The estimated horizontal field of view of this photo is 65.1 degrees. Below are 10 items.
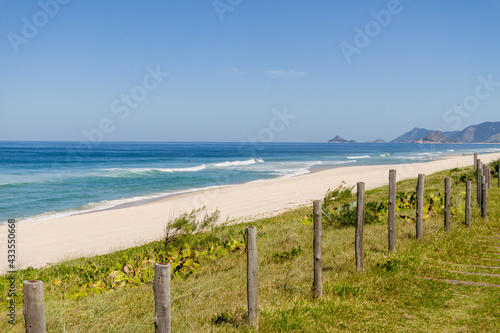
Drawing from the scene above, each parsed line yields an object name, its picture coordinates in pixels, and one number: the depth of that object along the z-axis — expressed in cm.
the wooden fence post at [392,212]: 847
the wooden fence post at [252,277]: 479
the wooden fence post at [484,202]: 1140
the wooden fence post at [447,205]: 1012
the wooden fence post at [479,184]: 1328
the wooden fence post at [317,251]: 590
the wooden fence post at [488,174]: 1654
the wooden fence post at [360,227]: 703
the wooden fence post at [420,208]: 935
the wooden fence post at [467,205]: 1077
